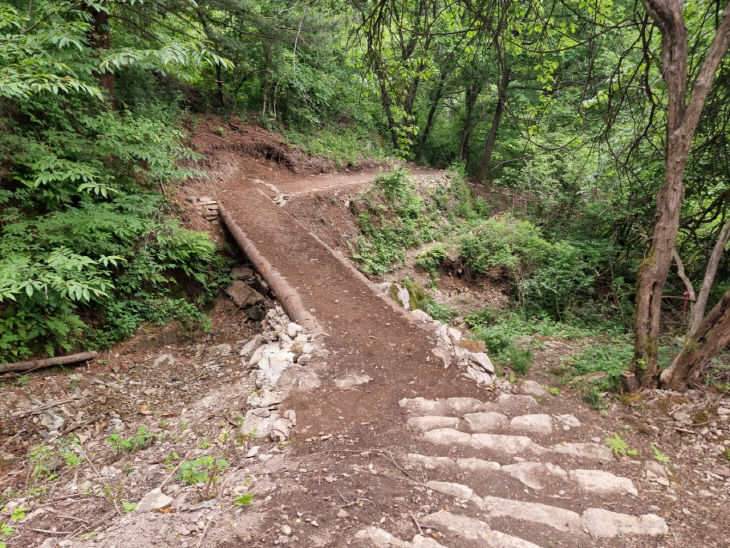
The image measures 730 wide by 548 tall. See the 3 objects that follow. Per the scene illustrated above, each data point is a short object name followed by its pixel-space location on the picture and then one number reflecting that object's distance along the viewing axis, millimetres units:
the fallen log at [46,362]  4457
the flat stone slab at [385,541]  2326
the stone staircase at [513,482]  2496
